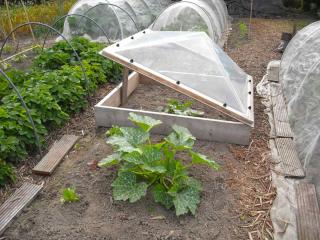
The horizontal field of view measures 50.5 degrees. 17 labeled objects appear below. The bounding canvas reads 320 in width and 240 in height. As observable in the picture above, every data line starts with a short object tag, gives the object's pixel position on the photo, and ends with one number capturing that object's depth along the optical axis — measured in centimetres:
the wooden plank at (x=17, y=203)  262
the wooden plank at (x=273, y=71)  558
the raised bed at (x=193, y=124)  367
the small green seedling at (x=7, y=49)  709
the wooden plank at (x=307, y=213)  247
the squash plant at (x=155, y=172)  273
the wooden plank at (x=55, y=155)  322
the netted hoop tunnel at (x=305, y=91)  312
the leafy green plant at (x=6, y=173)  291
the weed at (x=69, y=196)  282
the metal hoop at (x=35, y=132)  314
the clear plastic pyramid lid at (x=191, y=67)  361
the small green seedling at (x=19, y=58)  636
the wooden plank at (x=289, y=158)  318
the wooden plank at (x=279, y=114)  389
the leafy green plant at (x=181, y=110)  407
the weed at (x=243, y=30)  897
